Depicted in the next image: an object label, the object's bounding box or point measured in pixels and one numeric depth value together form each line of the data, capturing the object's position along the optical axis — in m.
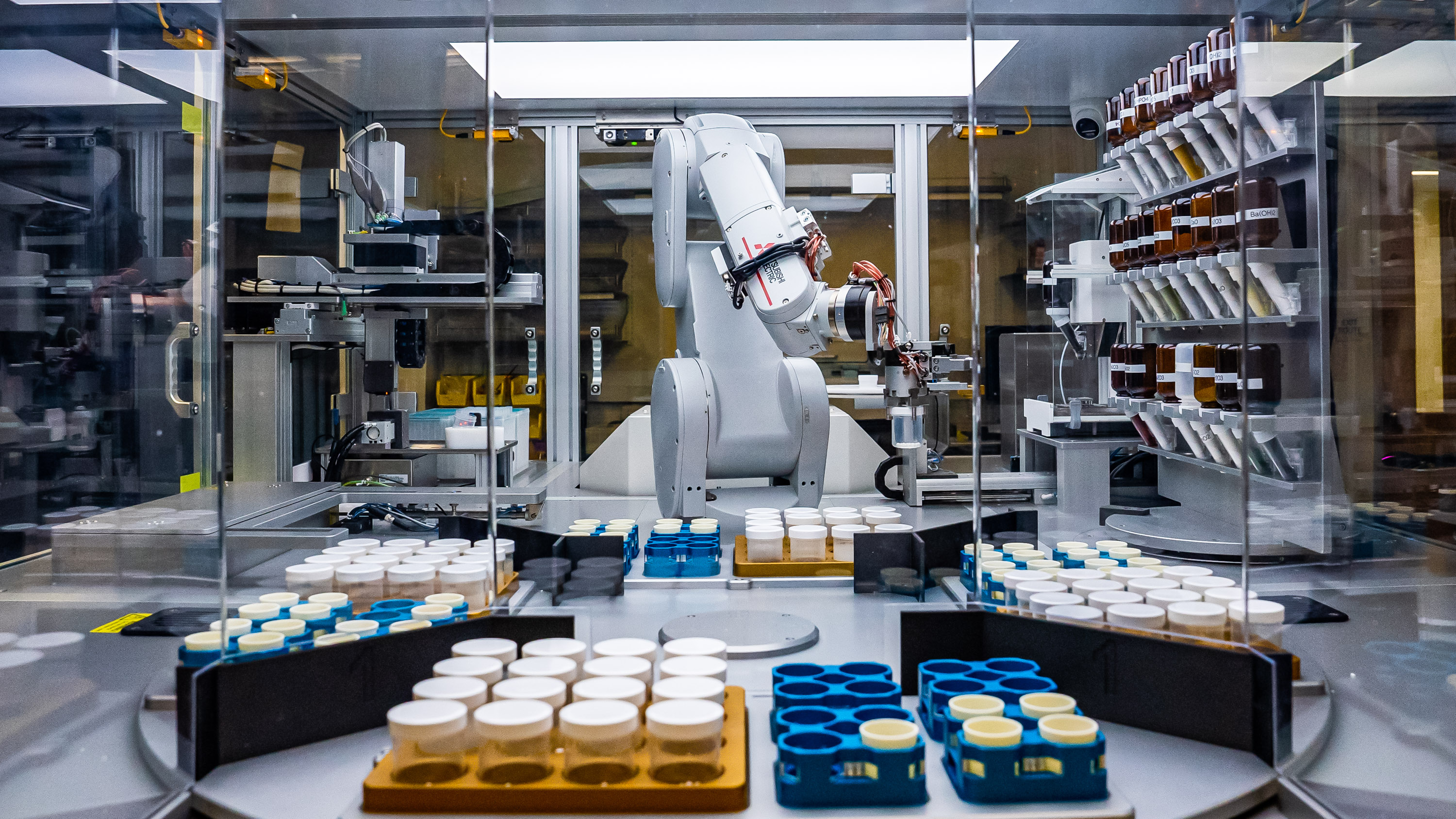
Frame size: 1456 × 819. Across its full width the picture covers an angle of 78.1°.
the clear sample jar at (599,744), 1.03
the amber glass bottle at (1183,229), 2.79
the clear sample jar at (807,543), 2.15
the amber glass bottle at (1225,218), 2.64
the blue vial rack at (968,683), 1.19
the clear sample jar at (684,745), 1.04
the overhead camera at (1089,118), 2.45
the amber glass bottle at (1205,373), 2.72
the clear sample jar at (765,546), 2.18
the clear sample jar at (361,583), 1.61
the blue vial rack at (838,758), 1.01
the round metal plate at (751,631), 1.62
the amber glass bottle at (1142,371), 2.92
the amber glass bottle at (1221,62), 2.62
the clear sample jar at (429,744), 1.04
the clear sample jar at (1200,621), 1.32
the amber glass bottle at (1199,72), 2.73
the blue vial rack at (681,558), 2.18
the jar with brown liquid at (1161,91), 2.84
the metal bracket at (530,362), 4.06
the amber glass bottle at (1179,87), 2.80
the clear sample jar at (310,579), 1.60
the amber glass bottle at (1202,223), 2.72
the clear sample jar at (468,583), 1.62
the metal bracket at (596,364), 4.94
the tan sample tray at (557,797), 1.00
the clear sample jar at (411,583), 1.62
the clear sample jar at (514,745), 1.03
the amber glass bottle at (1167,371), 2.84
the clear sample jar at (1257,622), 1.30
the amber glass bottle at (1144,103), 2.82
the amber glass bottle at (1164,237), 2.85
